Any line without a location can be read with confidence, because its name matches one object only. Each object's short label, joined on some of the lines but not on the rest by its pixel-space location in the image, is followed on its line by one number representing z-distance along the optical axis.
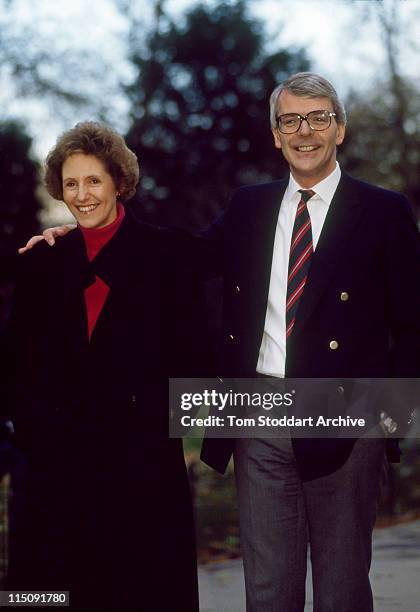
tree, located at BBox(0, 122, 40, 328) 11.55
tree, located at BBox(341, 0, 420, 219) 9.05
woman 3.58
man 3.47
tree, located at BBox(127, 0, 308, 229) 17.08
